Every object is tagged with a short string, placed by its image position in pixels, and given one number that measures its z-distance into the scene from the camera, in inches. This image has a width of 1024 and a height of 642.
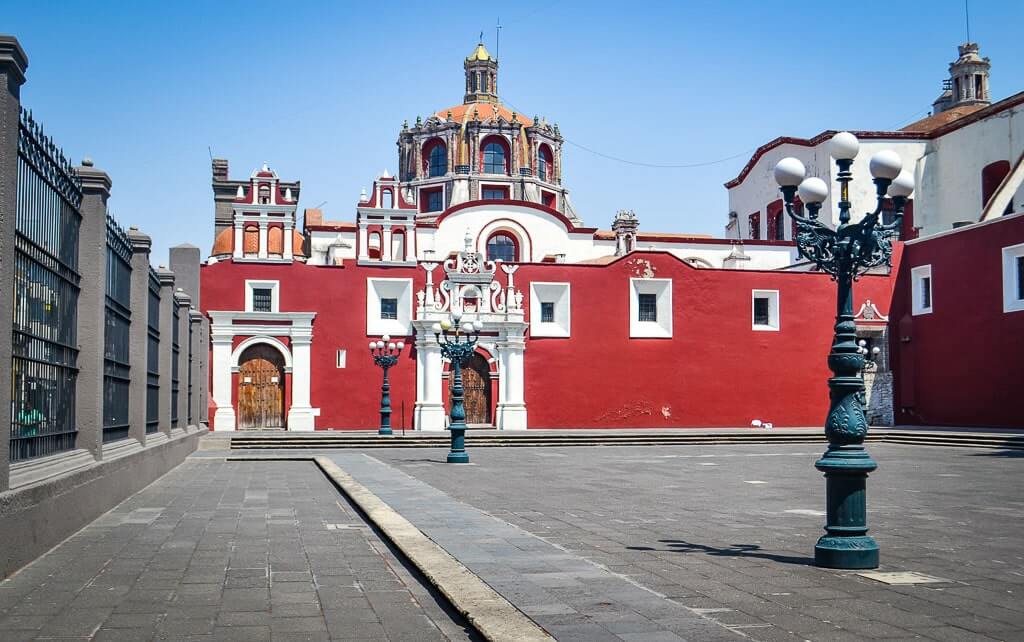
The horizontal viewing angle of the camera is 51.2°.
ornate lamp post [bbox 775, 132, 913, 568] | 258.4
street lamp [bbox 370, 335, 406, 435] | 1049.5
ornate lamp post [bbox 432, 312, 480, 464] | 717.3
